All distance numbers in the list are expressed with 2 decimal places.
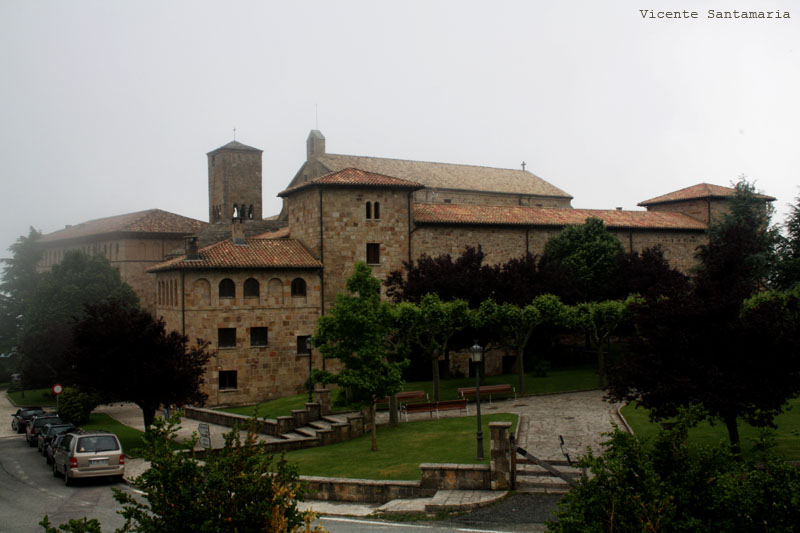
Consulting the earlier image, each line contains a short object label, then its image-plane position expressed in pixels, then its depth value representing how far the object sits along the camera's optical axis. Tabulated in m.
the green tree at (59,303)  47.88
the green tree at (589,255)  43.41
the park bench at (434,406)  28.11
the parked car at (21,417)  36.19
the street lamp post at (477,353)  21.48
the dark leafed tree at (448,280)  34.88
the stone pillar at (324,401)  29.52
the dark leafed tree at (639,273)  41.19
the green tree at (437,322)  30.15
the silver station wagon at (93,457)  20.92
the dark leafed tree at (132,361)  26.86
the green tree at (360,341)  24.28
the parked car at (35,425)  31.23
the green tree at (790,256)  35.41
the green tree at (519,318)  32.62
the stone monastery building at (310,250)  38.03
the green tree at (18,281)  68.97
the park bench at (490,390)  32.01
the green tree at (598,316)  34.41
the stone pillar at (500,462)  16.88
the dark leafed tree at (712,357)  17.48
